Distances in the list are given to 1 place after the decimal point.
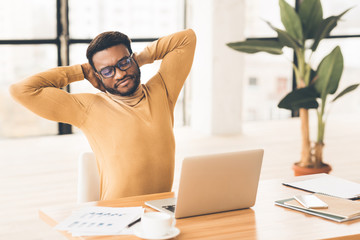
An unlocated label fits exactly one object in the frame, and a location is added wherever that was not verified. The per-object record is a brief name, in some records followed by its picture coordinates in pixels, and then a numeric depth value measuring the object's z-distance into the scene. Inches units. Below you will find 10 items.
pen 105.2
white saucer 100.2
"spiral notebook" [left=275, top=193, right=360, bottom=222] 109.0
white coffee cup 100.1
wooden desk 103.5
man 123.1
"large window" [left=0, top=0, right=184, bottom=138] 275.6
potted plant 176.6
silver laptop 107.5
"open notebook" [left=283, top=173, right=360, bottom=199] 120.2
